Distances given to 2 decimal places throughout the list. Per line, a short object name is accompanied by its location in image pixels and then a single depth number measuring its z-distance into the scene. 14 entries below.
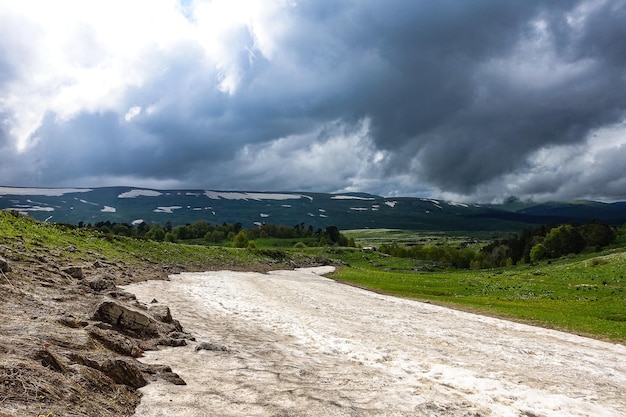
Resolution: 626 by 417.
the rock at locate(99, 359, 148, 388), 11.35
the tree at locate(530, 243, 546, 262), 154.00
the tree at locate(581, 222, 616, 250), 149.12
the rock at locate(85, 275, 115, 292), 26.30
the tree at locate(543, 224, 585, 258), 148.75
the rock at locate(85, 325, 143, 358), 14.36
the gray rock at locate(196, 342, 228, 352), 16.94
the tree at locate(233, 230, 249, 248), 180.65
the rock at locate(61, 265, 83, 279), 28.70
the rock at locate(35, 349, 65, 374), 10.33
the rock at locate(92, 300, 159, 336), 17.22
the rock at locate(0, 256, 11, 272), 20.79
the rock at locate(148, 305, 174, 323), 20.01
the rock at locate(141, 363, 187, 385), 12.56
